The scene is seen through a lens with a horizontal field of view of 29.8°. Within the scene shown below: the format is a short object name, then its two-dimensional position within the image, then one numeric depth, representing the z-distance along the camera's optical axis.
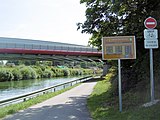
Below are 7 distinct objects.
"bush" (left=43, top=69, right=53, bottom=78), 81.11
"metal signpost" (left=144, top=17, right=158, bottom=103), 10.66
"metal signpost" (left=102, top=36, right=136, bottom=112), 12.37
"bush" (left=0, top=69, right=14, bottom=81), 63.72
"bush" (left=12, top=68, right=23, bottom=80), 67.73
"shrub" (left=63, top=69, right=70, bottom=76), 93.81
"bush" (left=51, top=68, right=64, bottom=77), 89.09
